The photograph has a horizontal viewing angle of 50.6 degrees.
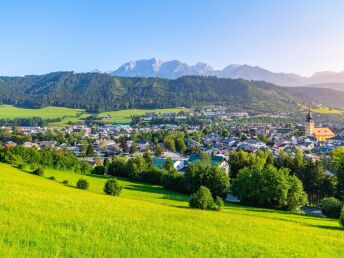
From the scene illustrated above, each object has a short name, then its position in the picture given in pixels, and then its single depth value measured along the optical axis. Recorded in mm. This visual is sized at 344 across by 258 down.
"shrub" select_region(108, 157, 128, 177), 68175
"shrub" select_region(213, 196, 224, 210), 32500
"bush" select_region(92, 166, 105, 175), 68562
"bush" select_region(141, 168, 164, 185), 62344
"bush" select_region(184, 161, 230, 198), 51531
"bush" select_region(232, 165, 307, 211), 43969
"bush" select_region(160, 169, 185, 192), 55062
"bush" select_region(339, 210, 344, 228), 27352
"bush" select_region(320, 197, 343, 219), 40750
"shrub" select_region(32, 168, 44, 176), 48906
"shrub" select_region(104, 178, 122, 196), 39000
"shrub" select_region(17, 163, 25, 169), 53588
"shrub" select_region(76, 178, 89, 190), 41278
